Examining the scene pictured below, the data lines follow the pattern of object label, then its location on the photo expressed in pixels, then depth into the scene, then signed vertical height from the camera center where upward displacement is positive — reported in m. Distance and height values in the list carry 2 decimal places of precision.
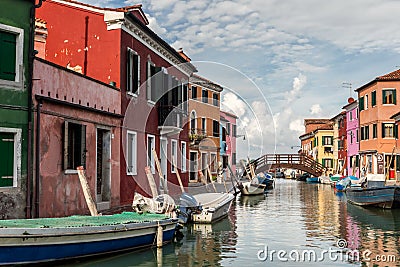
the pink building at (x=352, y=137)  43.06 +2.30
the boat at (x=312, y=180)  55.74 -2.00
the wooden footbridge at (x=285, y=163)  51.34 -0.07
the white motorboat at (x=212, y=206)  16.39 -1.54
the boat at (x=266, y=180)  38.41 -1.44
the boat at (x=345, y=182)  34.78 -1.46
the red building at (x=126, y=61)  15.82 +3.44
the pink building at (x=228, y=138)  45.38 +2.40
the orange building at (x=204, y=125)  35.62 +2.96
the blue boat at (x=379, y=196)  21.86 -1.57
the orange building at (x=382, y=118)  35.28 +3.20
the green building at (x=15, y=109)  10.52 +1.18
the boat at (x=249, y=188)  32.22 -1.68
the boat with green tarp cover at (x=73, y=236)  8.44 -1.43
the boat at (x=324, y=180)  51.06 -1.83
